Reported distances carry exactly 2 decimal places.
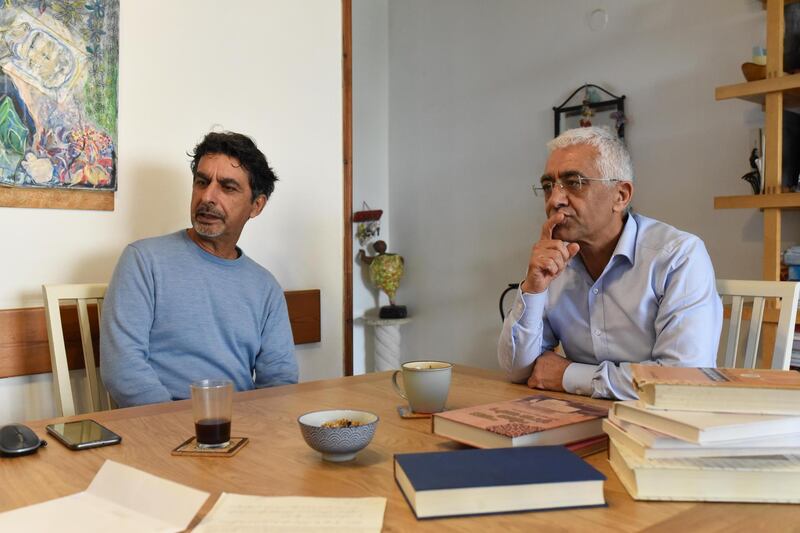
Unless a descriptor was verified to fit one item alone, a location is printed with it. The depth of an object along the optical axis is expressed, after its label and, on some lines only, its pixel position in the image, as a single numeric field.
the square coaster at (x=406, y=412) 1.23
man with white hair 1.53
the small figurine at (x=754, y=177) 2.55
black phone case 1.04
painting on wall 1.84
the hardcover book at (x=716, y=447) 0.82
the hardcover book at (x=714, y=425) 0.80
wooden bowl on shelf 2.48
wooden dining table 0.76
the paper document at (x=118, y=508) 0.75
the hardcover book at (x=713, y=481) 0.82
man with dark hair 1.76
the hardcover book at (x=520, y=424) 0.96
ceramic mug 1.22
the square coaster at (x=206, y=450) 1.01
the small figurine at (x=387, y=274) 4.06
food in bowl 1.00
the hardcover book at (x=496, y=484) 0.77
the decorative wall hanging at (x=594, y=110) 3.18
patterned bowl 0.94
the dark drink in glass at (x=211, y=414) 1.03
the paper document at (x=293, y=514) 0.73
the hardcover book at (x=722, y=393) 0.83
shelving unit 2.41
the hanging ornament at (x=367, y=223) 4.15
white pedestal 4.10
